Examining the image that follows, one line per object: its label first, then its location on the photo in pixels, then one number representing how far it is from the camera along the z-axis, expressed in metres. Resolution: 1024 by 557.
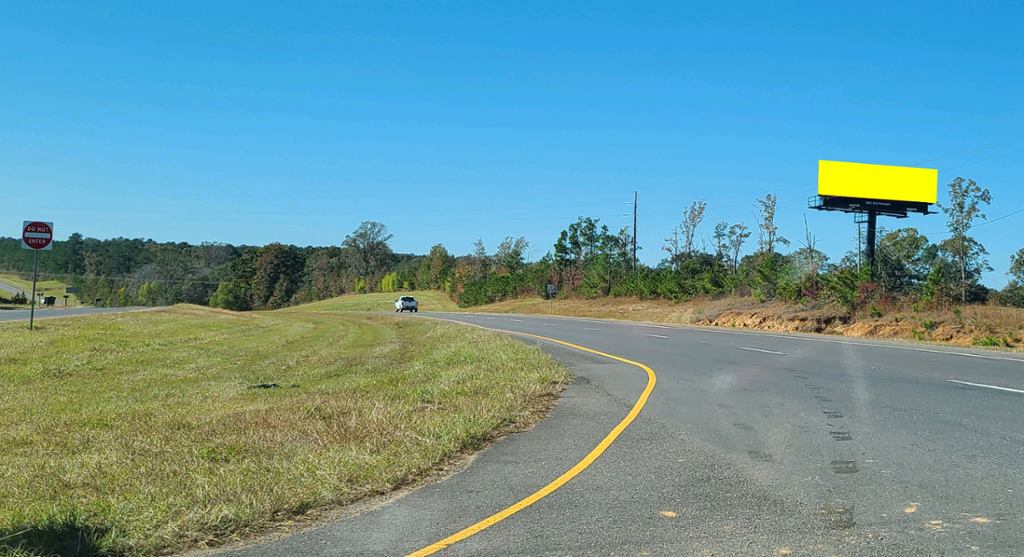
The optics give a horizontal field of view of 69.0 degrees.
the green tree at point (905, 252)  47.89
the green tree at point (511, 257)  100.50
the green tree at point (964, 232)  51.22
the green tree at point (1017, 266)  52.88
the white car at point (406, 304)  65.38
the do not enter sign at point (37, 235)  23.09
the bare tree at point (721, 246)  70.06
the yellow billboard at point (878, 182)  48.22
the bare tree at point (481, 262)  100.81
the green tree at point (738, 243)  69.62
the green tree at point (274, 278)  122.12
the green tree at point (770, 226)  65.00
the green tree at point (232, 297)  106.81
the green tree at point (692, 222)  72.31
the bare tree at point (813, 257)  57.64
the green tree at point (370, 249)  132.38
